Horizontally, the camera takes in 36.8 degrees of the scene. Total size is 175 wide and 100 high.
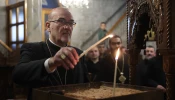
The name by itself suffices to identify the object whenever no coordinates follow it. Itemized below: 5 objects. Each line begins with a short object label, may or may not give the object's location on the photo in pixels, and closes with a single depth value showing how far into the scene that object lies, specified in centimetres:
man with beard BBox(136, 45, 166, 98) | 398
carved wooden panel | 169
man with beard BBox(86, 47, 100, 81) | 421
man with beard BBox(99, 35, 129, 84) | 395
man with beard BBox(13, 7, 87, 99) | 154
